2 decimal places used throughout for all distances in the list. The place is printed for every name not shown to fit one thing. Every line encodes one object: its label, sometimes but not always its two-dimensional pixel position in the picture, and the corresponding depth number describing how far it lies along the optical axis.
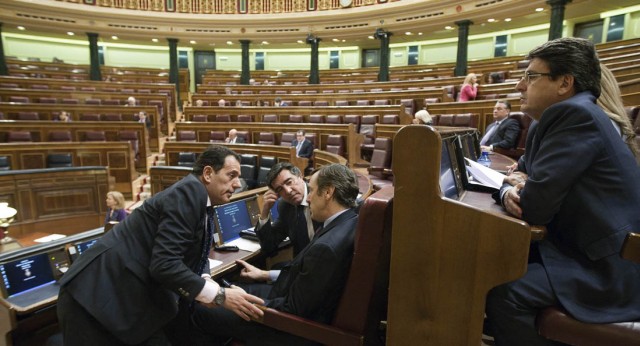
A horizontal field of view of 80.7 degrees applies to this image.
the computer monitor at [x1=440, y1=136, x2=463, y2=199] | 1.00
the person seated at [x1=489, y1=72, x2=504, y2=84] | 6.24
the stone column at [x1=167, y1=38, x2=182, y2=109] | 9.88
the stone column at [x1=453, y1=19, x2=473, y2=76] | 7.79
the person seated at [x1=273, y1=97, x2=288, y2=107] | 6.60
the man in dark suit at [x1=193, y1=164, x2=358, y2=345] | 1.04
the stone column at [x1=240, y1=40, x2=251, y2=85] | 9.88
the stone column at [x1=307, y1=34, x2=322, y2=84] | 9.52
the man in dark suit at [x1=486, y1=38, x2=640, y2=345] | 0.75
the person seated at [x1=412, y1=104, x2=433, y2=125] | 3.07
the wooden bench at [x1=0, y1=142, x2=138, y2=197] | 4.37
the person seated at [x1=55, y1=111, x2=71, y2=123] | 5.57
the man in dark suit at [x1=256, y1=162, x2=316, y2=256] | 1.59
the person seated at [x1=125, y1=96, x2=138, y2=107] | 6.56
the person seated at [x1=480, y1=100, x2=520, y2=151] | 3.01
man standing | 1.04
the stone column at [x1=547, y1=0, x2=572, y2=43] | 6.32
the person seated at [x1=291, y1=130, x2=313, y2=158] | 4.46
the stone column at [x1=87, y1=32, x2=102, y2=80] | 9.22
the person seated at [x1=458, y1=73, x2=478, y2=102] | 4.83
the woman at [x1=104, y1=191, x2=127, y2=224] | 3.17
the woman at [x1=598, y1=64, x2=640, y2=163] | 0.86
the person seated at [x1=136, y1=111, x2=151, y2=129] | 5.87
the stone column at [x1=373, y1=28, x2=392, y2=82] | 8.80
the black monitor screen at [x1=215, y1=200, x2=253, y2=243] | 1.81
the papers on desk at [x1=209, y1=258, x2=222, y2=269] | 1.46
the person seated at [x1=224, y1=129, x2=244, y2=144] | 4.96
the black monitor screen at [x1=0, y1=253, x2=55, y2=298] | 1.27
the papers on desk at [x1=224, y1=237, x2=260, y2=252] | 1.68
